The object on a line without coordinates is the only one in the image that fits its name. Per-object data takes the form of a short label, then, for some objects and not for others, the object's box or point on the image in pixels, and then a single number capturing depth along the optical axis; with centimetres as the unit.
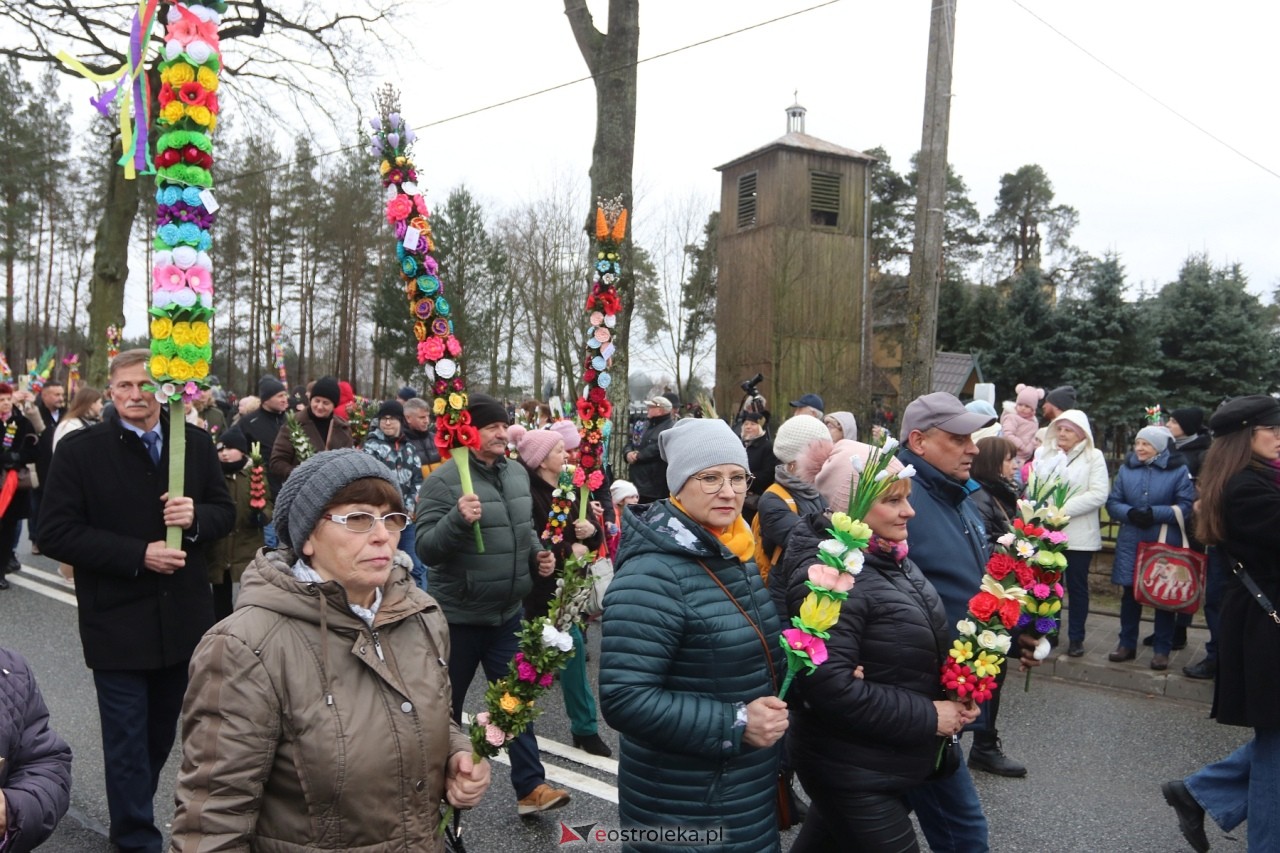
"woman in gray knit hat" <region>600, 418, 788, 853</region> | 255
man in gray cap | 353
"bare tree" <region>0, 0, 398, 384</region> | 1825
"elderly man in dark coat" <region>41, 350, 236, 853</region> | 370
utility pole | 935
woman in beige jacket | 202
